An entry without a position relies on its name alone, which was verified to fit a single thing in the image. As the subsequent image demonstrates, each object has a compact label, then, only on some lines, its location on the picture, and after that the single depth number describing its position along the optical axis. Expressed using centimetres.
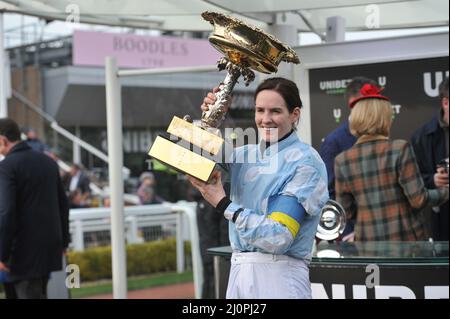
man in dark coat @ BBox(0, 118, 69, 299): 571
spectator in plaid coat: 440
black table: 400
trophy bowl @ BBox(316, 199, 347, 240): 428
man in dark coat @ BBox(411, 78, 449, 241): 525
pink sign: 1043
